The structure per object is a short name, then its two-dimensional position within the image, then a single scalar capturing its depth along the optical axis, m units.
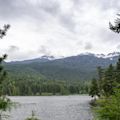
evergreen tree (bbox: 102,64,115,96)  47.46
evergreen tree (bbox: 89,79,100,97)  60.64
